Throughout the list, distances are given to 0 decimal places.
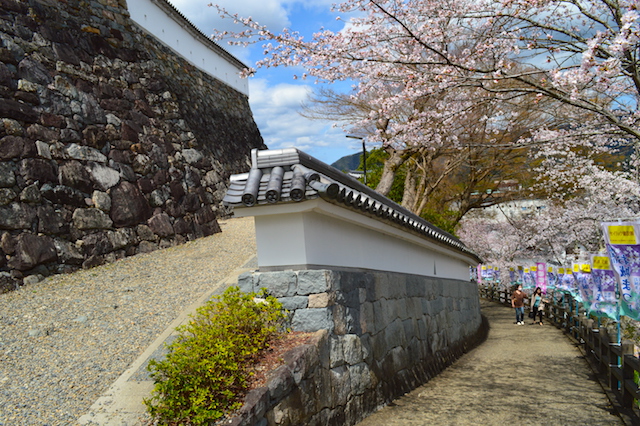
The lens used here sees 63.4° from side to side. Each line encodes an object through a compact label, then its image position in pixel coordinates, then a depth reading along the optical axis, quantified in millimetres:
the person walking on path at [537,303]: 18909
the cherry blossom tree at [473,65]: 5488
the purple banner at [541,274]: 20453
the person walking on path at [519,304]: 17984
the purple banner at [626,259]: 6434
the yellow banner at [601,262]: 9016
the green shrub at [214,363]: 3613
